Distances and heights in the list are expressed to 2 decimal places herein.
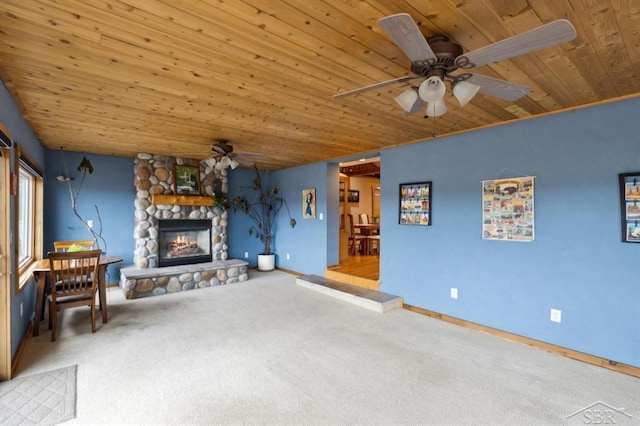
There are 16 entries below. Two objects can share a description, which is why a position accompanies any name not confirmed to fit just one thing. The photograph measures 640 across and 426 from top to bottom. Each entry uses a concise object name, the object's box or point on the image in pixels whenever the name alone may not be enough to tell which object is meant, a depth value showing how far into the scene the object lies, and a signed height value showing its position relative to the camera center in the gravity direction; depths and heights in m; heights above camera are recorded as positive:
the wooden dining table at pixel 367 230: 8.19 -0.43
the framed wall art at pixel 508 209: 3.26 +0.04
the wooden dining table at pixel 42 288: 3.34 -0.83
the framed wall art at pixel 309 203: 6.27 +0.24
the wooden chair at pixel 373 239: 8.15 -0.66
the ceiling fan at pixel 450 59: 1.36 +0.81
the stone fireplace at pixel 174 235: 5.30 -0.37
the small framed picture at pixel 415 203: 4.18 +0.15
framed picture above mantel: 5.93 +0.73
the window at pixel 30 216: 4.00 +0.03
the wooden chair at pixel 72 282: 3.24 -0.75
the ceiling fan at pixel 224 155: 4.34 +0.88
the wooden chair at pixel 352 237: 8.14 -0.60
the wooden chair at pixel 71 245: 4.47 -0.40
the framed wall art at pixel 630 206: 2.65 +0.05
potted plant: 7.20 +0.18
